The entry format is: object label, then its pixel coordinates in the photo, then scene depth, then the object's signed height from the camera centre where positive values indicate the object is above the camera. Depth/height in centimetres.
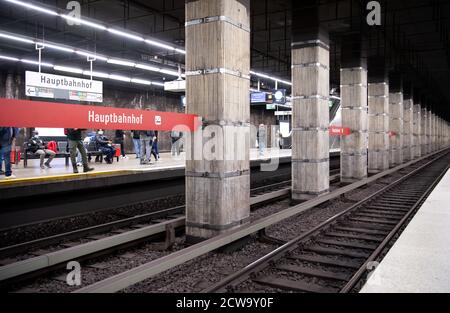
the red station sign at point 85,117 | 346 +35
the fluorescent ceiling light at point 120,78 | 2158 +411
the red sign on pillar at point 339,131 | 1156 +51
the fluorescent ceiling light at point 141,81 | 2288 +413
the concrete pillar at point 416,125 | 2716 +150
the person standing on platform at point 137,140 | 1268 +29
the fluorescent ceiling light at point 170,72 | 2037 +415
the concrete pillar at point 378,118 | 1630 +122
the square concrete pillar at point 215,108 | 525 +56
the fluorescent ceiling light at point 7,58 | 1625 +398
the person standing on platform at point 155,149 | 1398 -4
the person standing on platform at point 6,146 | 790 +7
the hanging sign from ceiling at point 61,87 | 1228 +214
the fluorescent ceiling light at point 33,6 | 862 +341
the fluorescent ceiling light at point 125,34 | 1103 +347
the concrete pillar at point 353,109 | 1258 +126
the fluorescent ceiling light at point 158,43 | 1238 +356
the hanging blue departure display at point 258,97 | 1973 +263
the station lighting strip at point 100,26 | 902 +347
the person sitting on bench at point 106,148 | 1266 +3
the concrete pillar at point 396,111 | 1997 +186
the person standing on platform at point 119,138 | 1571 +44
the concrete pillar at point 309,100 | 898 +113
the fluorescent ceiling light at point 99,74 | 2044 +408
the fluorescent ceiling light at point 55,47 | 1357 +376
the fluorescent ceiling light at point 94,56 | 1463 +372
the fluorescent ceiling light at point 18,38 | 1187 +363
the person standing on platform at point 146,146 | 1180 +8
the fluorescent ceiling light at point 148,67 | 1852 +409
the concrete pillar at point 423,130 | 3186 +136
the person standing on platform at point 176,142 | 1549 +28
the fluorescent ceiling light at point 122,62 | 1628 +388
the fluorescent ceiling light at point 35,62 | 1698 +396
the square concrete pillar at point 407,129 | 2341 +105
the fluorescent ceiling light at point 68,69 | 1804 +388
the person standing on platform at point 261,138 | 1750 +44
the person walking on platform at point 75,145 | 902 +10
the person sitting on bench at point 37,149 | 1071 +1
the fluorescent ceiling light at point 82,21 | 951 +344
